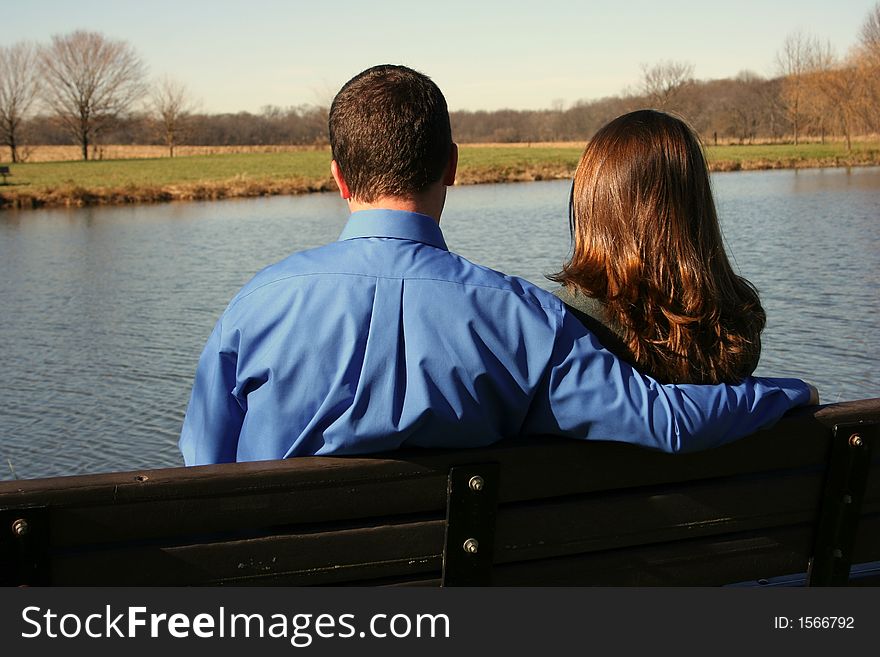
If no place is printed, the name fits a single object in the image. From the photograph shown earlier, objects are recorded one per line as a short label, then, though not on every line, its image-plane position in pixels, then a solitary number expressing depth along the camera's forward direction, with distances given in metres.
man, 1.97
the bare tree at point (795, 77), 76.26
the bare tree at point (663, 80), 85.31
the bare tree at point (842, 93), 63.75
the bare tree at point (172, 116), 88.19
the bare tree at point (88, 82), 84.88
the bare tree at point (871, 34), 68.00
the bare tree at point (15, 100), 78.25
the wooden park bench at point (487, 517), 1.85
